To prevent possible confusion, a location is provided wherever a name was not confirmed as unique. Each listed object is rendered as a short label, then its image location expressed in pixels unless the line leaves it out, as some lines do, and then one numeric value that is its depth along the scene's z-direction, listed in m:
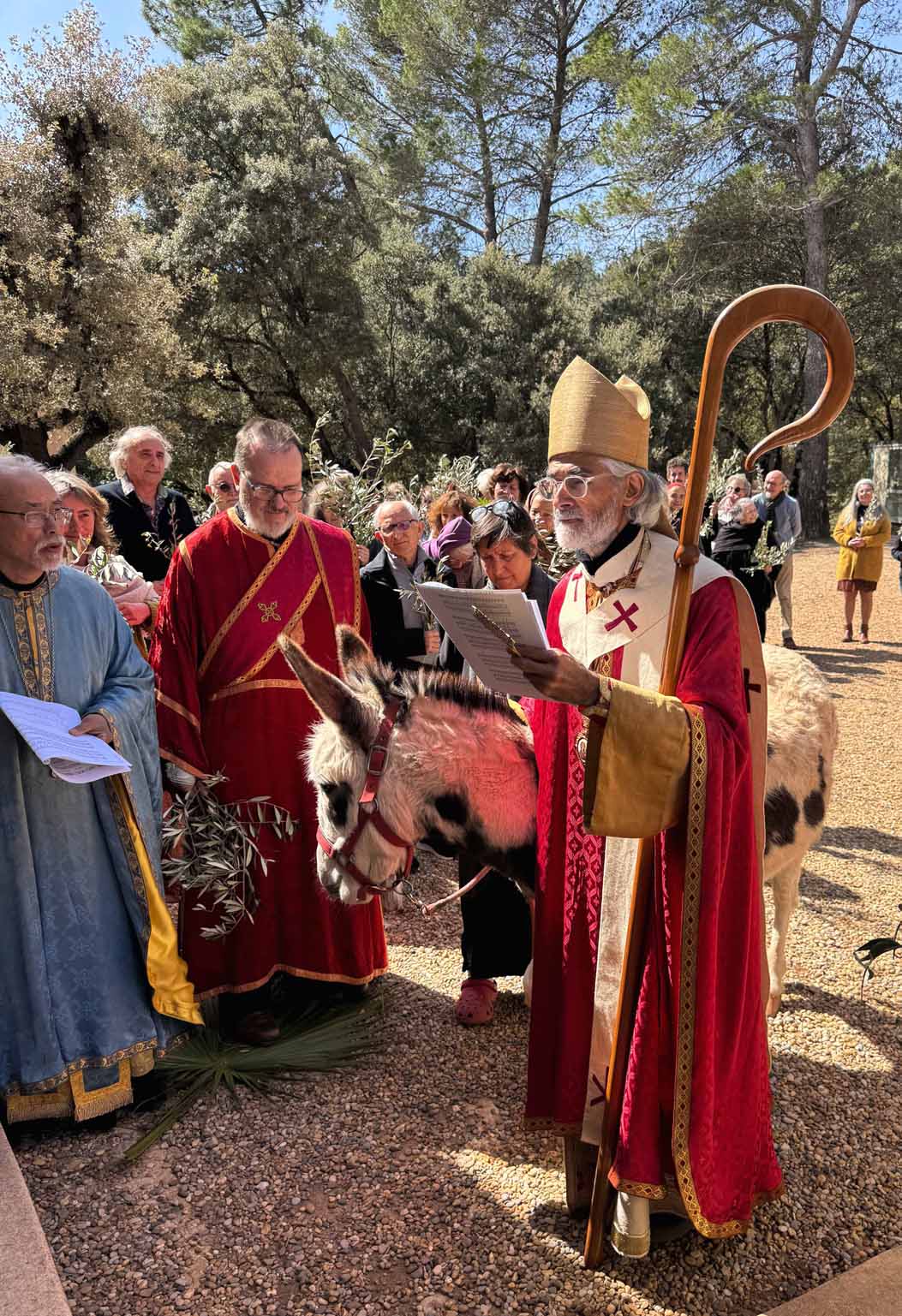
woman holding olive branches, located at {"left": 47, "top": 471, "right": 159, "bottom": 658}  4.24
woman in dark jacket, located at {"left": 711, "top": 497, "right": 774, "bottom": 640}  10.09
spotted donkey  2.72
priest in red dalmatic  3.61
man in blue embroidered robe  3.15
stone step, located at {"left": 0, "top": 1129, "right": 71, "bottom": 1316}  2.16
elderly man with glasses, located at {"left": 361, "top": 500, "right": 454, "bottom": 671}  5.48
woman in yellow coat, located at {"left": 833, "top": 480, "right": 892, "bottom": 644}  12.49
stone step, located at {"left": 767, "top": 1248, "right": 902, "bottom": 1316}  2.21
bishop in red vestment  2.19
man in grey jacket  11.49
